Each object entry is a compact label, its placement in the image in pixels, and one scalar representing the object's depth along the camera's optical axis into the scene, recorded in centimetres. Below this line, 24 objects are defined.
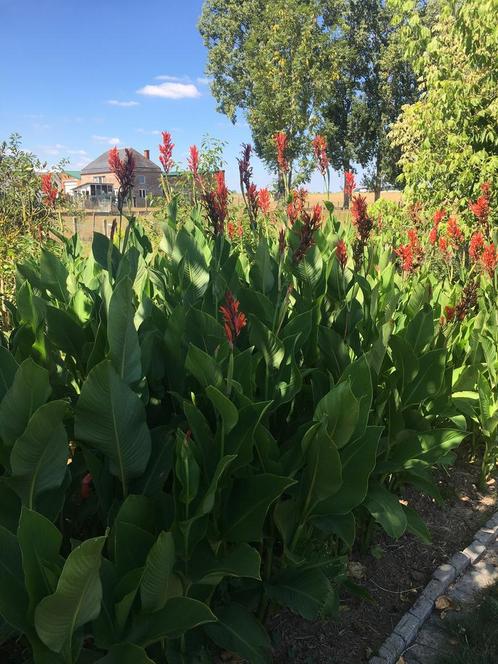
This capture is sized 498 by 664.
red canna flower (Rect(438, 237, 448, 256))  417
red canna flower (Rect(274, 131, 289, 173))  284
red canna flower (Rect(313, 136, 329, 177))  331
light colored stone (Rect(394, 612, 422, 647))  239
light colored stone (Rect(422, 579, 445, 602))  264
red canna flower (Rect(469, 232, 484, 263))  386
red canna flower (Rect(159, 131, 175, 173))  264
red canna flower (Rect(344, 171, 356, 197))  369
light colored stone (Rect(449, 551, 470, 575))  288
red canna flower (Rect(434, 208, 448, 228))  484
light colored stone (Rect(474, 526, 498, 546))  309
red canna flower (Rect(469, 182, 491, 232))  392
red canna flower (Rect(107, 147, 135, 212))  224
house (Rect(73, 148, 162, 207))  6269
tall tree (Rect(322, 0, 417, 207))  3678
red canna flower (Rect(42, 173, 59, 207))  331
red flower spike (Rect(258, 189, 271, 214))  414
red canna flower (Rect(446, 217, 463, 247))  450
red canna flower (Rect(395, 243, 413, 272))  342
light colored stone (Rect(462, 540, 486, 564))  297
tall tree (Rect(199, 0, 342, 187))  3338
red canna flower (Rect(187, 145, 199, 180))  290
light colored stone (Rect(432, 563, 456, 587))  277
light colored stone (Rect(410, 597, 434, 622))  253
